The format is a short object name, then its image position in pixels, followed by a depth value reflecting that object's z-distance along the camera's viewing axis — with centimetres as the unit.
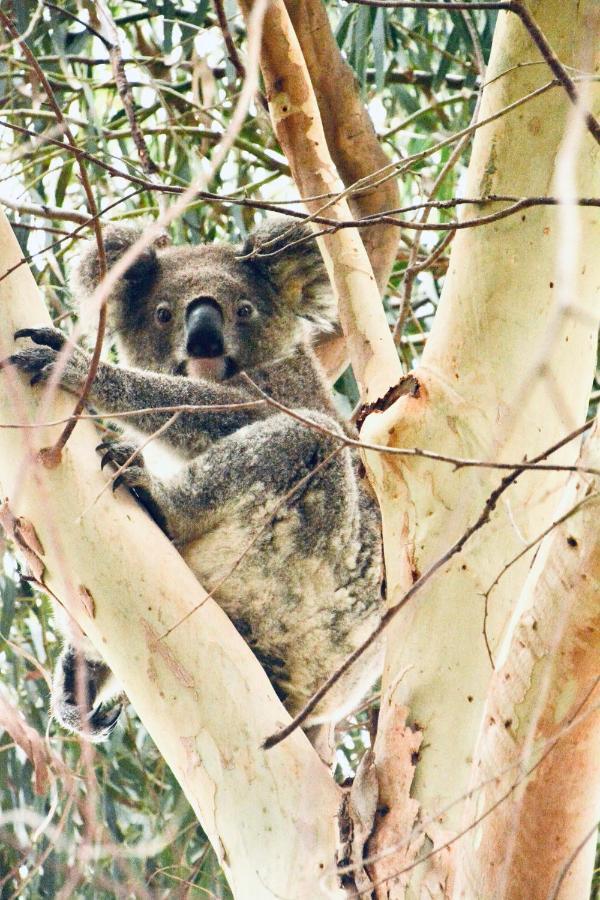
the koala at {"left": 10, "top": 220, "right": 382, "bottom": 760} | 777
